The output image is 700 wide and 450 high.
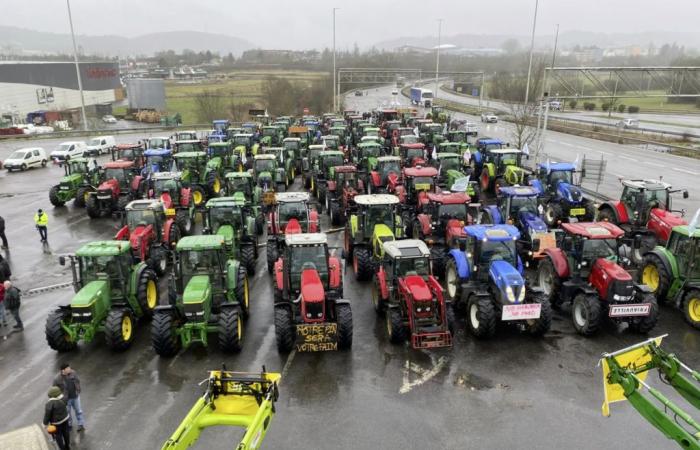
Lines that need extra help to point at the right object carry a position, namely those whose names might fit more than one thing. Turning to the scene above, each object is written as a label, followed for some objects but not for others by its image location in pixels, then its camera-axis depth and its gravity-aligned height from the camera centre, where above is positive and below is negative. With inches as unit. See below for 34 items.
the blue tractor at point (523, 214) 628.4 -180.6
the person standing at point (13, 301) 468.8 -206.8
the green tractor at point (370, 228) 580.4 -178.4
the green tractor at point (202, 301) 418.6 -192.8
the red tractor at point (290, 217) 614.2 -176.0
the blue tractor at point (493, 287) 437.1 -188.2
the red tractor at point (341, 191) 798.5 -197.2
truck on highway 2775.6 -165.7
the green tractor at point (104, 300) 425.7 -196.6
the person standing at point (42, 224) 719.7 -213.7
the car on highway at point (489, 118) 2220.1 -215.4
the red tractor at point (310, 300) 416.5 -189.1
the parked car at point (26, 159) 1266.0 -228.7
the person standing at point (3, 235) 706.2 -225.2
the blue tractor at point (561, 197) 756.0 -188.6
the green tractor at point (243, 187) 772.6 -175.8
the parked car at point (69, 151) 1359.5 -225.2
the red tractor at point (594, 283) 441.4 -186.4
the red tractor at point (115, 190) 847.7 -203.5
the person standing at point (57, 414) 310.5 -201.9
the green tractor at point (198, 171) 950.4 -192.1
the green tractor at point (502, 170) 905.5 -181.8
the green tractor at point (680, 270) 474.6 -187.4
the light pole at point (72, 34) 1648.6 +91.0
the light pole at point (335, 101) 2301.9 -160.2
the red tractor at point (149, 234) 593.3 -192.0
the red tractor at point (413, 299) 425.1 -190.2
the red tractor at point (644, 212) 611.8 -175.0
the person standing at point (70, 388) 334.0 -201.0
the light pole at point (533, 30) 1237.3 +85.5
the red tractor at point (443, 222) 584.7 -173.0
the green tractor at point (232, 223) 597.9 -177.2
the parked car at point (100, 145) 1480.7 -227.5
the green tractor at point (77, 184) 920.3 -209.2
